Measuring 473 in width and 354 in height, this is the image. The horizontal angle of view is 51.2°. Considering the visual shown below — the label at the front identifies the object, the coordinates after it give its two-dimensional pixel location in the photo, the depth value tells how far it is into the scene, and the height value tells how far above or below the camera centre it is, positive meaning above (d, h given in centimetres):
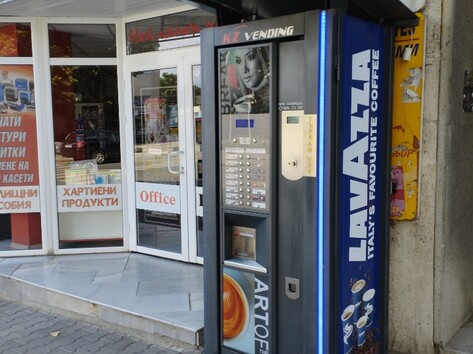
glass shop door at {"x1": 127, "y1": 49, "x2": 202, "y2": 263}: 504 -27
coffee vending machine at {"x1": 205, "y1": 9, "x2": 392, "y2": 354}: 262 -33
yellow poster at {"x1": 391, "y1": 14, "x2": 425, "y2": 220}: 306 +3
